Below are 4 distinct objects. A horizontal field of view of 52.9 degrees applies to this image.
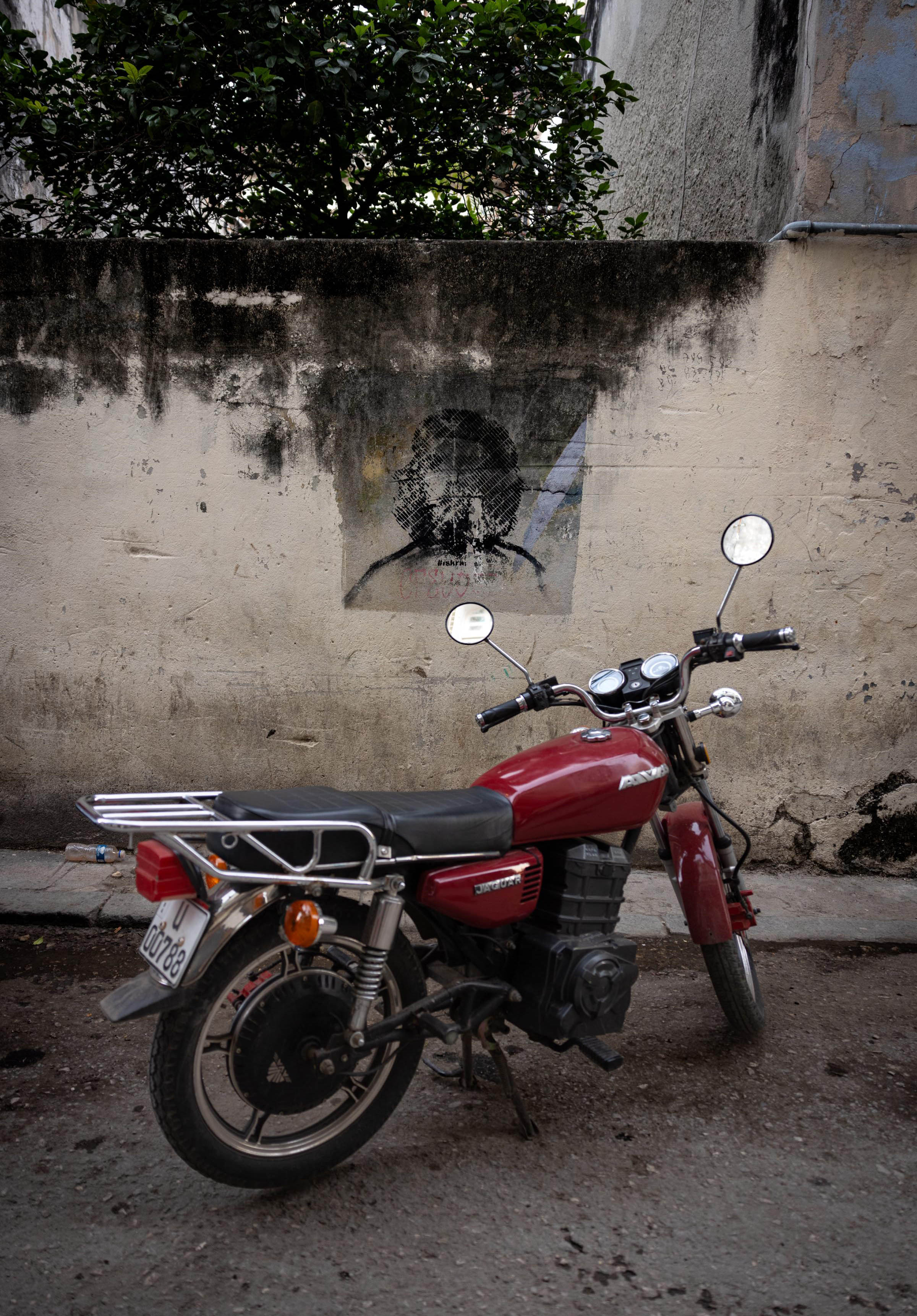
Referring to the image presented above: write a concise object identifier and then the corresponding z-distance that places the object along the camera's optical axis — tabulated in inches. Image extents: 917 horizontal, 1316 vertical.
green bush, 179.9
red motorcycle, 77.9
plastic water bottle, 170.1
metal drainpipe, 161.9
